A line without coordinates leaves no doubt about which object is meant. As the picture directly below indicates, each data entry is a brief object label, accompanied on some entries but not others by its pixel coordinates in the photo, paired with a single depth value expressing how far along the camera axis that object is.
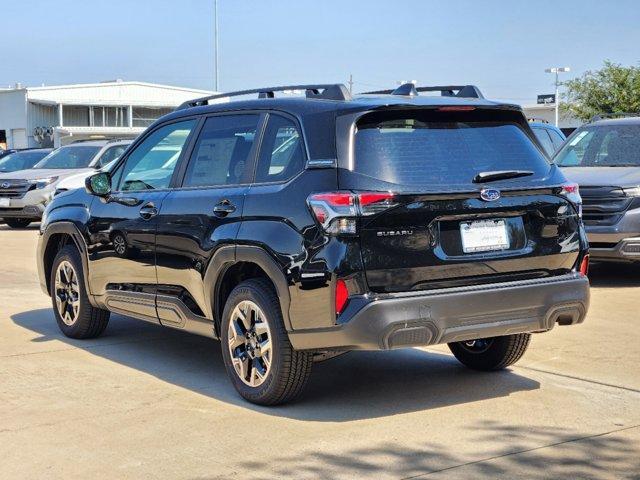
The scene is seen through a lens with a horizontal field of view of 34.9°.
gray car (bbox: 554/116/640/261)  10.89
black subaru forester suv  5.46
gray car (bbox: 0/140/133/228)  20.19
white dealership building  63.38
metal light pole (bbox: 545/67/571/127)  66.44
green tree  58.28
